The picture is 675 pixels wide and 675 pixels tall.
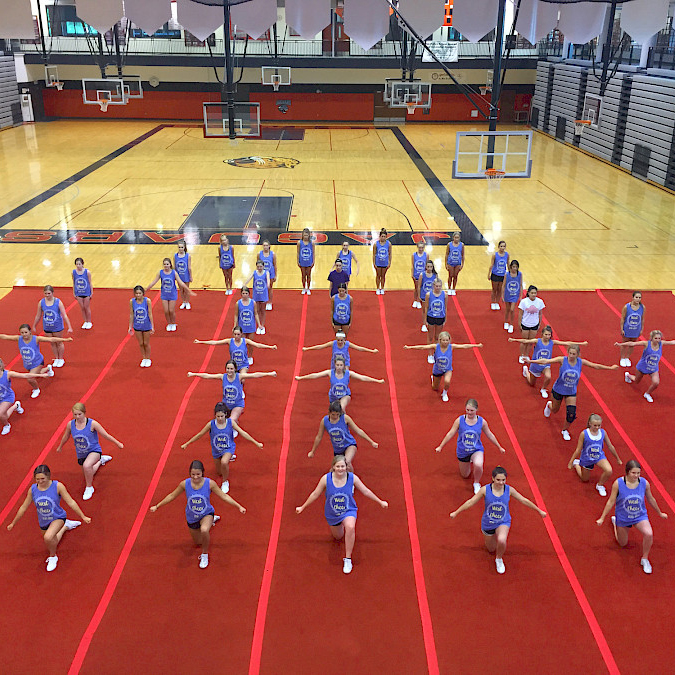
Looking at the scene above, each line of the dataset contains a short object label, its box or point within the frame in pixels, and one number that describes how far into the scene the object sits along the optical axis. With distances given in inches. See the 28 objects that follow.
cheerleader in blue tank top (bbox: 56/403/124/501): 292.7
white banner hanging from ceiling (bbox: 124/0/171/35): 664.4
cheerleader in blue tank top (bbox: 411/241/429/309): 488.1
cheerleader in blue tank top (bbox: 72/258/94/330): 451.5
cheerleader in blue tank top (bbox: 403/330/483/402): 362.0
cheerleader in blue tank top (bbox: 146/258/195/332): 454.0
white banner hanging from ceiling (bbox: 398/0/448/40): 610.9
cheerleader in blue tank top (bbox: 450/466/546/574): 248.7
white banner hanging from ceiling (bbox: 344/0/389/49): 644.1
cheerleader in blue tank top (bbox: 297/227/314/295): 507.8
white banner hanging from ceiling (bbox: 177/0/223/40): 697.0
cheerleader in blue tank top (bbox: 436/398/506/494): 292.7
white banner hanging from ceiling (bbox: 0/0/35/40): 566.9
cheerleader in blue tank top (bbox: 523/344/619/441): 340.2
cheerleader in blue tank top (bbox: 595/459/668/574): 251.1
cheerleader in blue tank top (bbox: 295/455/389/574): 250.8
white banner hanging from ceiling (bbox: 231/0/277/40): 693.9
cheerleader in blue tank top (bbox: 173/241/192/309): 486.6
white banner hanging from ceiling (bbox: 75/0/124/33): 652.7
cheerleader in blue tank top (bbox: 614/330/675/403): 373.1
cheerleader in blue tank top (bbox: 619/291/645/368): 403.5
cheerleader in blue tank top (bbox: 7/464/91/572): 250.8
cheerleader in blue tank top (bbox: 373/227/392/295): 513.0
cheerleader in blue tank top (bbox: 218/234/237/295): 505.1
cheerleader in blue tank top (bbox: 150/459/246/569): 252.4
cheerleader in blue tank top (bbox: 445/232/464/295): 506.6
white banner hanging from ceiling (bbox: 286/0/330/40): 669.9
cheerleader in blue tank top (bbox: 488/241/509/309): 485.1
